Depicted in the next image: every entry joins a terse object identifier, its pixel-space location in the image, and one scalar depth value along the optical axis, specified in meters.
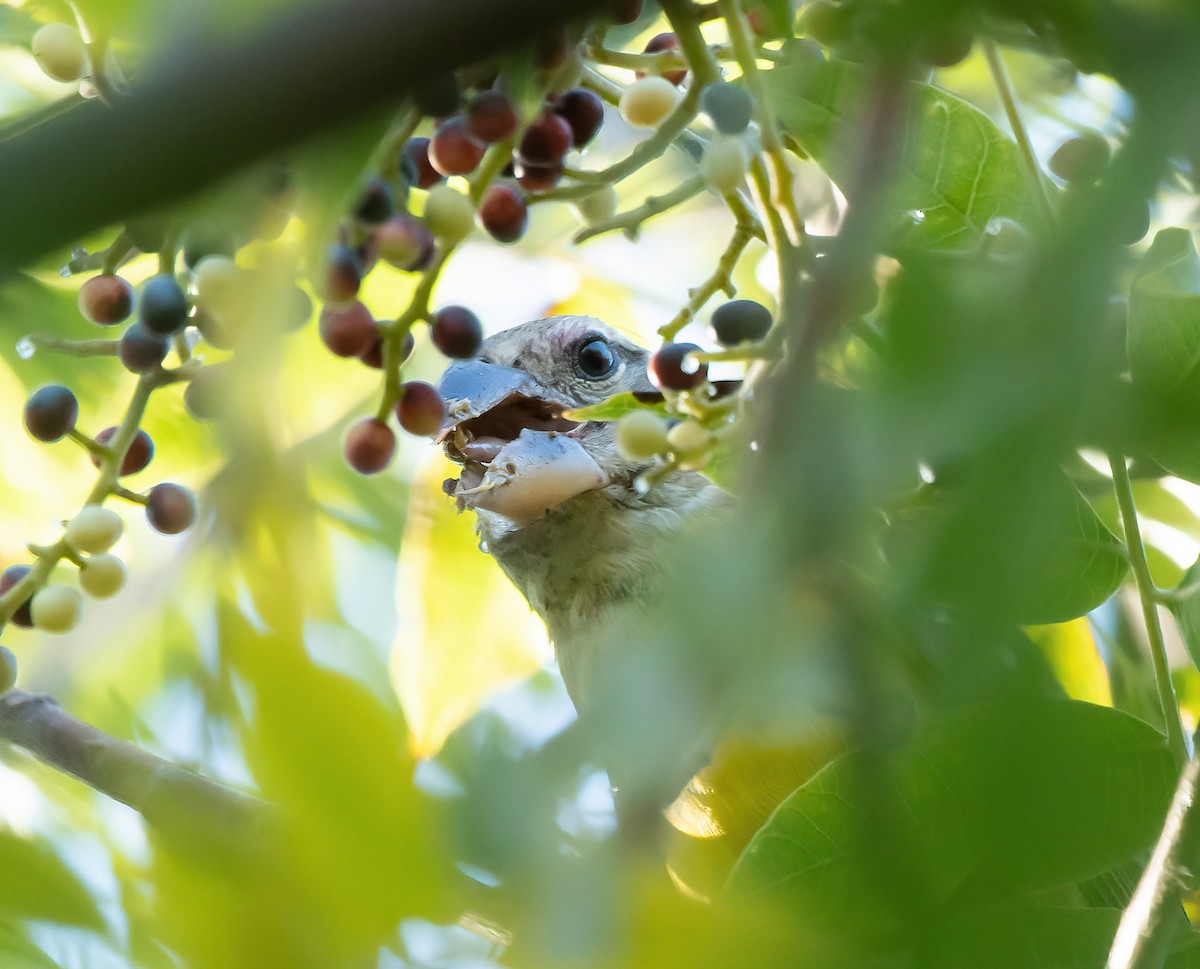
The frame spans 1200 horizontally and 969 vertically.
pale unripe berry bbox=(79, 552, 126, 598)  2.67
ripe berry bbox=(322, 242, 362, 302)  2.60
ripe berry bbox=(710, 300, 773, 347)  2.65
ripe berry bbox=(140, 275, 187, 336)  2.63
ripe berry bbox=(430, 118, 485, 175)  2.63
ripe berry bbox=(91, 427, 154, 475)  2.68
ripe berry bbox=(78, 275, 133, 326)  2.66
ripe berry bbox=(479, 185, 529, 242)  2.64
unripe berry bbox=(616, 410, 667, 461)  2.63
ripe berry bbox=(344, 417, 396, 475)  2.63
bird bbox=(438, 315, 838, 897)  2.83
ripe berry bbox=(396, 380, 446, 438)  2.64
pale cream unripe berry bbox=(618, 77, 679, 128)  2.64
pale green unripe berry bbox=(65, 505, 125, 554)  2.66
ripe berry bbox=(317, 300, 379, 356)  2.62
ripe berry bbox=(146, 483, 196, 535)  2.68
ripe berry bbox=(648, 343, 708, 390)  2.66
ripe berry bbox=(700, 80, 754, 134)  2.61
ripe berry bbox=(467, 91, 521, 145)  2.61
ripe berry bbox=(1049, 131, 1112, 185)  2.60
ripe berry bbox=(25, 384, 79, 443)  2.67
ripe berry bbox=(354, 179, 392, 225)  2.59
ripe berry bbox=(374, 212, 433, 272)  2.60
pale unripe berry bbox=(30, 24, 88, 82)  2.63
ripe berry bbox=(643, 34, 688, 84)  2.68
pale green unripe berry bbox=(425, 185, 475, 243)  2.61
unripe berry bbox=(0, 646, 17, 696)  2.68
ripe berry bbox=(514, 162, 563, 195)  2.64
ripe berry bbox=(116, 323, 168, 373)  2.64
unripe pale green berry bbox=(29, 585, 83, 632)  2.66
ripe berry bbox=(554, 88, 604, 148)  2.65
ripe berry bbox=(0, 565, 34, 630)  2.67
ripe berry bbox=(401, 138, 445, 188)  2.65
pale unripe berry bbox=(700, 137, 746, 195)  2.61
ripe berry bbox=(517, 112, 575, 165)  2.63
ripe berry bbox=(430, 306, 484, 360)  2.64
